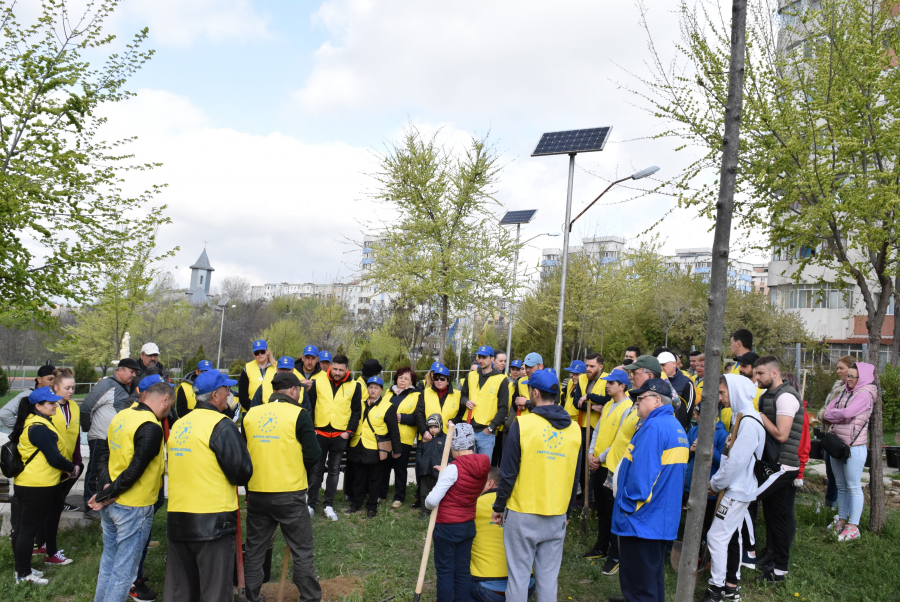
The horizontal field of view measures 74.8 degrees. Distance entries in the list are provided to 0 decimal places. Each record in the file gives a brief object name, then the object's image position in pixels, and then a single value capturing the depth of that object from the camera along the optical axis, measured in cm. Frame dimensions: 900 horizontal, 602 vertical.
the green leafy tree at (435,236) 1616
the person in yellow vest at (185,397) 711
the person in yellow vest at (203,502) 429
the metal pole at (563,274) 1266
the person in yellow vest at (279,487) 475
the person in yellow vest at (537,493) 443
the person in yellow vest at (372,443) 776
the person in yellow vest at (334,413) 764
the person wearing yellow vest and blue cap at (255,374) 754
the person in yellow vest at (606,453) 598
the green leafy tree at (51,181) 1023
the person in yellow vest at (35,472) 538
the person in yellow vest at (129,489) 457
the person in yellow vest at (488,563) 479
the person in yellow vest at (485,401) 785
